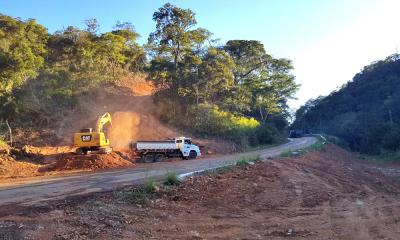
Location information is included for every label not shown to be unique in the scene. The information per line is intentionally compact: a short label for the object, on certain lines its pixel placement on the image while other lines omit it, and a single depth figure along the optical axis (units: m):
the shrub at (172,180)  10.06
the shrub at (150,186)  9.08
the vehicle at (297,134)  64.71
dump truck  21.33
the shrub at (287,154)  20.77
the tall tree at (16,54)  25.25
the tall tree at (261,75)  41.96
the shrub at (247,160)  14.81
